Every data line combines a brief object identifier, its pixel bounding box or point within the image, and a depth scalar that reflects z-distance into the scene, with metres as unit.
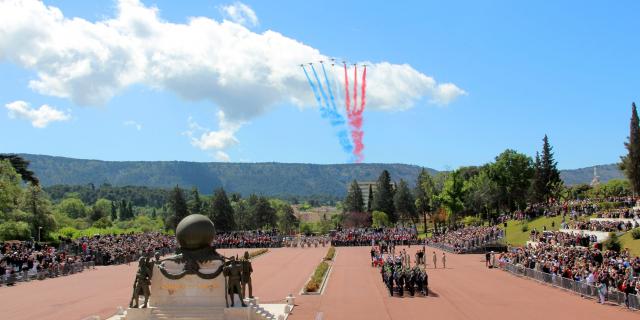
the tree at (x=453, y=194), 89.62
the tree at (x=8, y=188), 61.72
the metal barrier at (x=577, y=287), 23.77
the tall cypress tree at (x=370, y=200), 139.98
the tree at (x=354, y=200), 145.73
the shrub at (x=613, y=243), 39.56
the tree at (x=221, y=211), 110.81
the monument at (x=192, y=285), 21.73
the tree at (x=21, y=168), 68.94
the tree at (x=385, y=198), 124.75
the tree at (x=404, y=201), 124.69
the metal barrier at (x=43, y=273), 36.37
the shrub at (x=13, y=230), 59.28
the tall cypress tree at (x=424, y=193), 115.04
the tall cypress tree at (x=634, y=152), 64.62
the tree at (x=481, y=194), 97.88
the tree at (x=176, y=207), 107.19
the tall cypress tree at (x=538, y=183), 86.44
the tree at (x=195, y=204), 119.94
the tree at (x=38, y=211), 66.88
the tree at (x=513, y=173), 90.12
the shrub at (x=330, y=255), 54.31
